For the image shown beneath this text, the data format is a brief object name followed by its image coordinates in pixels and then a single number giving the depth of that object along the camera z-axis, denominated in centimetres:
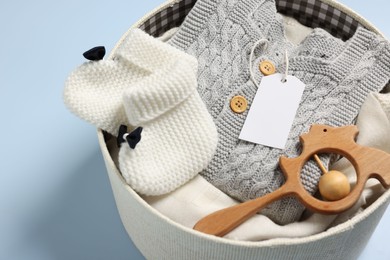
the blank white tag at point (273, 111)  93
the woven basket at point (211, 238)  80
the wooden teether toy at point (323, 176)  84
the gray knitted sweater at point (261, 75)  91
